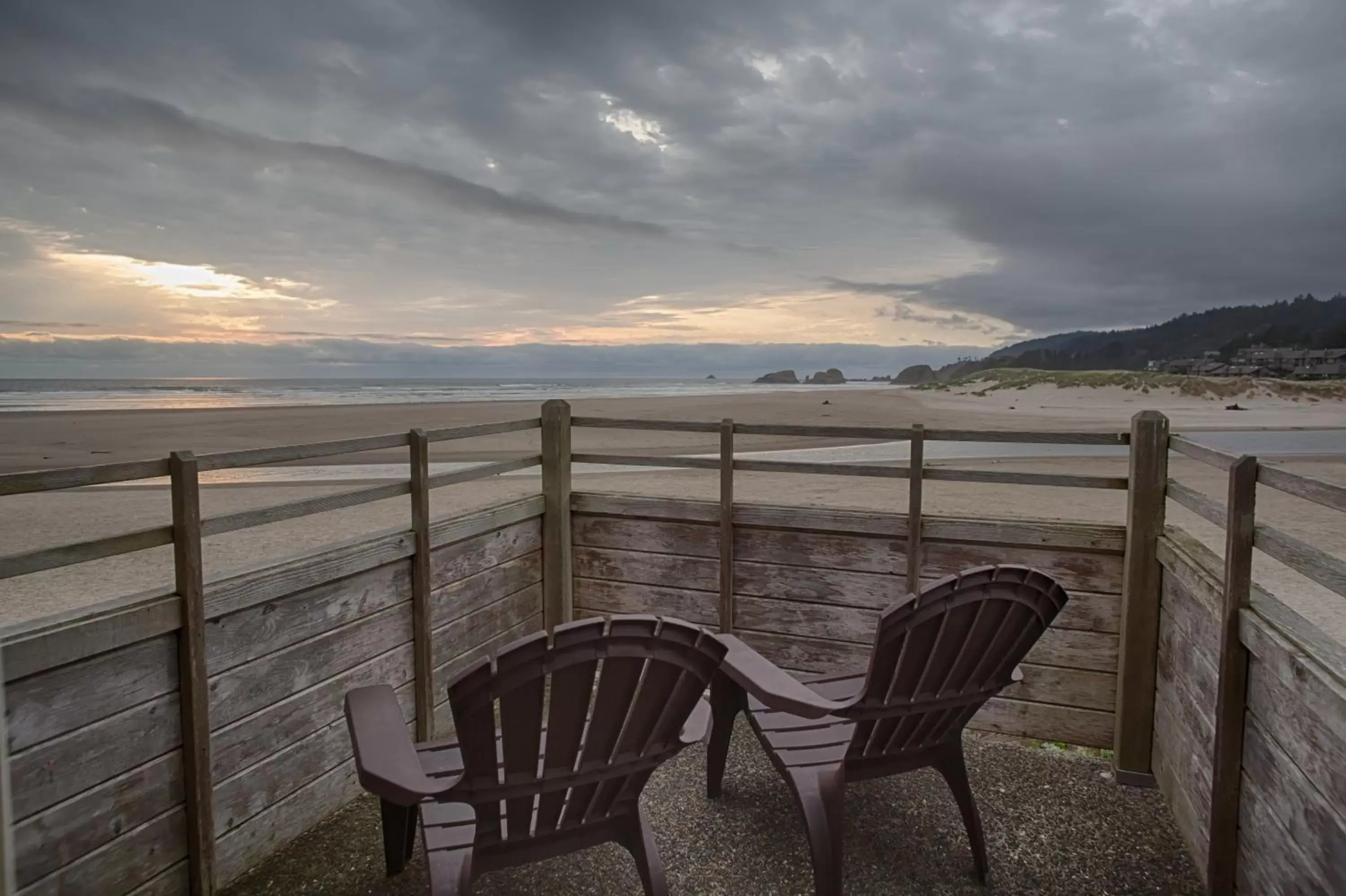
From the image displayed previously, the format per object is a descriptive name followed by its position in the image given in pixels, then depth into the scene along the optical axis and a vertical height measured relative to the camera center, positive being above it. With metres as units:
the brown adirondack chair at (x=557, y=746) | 1.71 -0.93
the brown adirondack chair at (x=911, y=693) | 2.23 -0.97
